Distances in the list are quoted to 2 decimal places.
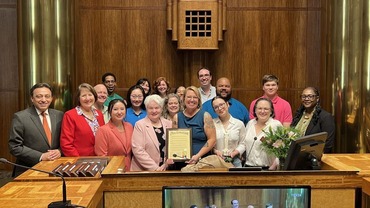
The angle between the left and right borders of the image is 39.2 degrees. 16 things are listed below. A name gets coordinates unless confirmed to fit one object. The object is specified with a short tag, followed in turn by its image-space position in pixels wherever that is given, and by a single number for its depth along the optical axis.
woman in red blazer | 4.27
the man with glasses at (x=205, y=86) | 5.71
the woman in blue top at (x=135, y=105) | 5.04
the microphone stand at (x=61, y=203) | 2.50
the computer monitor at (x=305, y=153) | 3.51
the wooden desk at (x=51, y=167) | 3.33
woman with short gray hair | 4.18
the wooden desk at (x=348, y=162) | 3.52
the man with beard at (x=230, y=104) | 5.25
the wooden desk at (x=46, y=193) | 2.69
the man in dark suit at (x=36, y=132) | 4.09
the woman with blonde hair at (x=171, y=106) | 4.76
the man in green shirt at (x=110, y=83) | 5.97
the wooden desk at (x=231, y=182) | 3.39
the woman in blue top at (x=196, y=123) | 4.36
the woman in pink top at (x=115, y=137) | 4.24
